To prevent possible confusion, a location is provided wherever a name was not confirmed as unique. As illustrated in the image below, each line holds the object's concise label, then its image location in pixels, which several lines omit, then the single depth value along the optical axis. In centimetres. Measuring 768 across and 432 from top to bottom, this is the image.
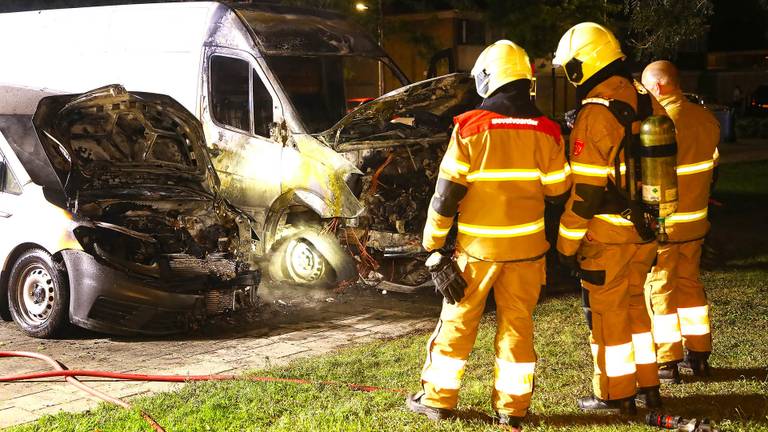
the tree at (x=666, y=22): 1079
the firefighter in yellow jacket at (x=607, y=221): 495
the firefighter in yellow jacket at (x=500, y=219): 479
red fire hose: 570
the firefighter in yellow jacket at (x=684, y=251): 575
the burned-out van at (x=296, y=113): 857
